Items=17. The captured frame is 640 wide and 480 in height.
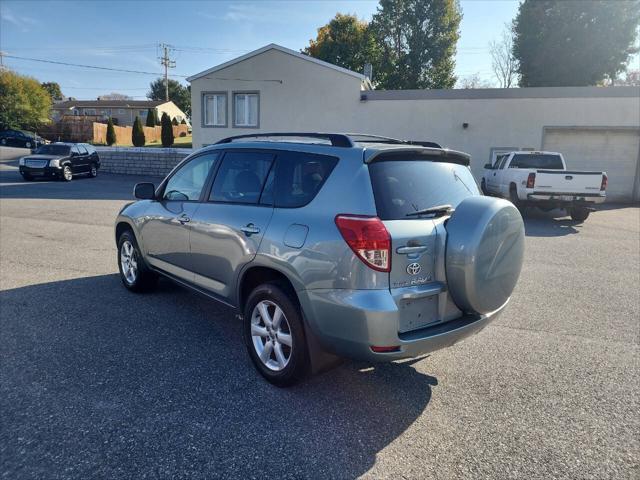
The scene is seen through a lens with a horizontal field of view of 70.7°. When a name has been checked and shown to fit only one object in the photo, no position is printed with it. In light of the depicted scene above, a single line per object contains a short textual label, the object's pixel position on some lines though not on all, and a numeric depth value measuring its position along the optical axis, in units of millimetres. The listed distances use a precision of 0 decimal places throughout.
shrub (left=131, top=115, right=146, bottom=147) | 34844
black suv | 19797
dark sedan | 42312
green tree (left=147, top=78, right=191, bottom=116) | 73375
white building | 17719
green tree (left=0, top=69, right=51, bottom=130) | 47719
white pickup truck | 11625
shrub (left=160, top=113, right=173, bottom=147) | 31562
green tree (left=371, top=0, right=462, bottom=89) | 38812
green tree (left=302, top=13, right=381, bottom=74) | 39312
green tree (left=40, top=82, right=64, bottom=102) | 81062
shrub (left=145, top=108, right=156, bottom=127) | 49278
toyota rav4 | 2787
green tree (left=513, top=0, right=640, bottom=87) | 28719
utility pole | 62812
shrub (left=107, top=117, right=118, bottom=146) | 39275
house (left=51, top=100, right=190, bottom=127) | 63781
